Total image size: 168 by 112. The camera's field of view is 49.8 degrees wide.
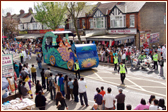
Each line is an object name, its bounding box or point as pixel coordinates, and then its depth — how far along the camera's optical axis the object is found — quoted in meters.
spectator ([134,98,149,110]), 5.96
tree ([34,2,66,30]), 29.50
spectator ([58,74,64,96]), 9.69
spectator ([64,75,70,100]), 9.56
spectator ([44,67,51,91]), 10.44
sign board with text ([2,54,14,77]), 9.14
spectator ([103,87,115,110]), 7.05
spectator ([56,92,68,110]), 7.04
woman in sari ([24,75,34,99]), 9.70
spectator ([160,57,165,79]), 13.24
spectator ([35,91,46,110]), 7.37
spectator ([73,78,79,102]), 9.05
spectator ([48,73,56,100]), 9.73
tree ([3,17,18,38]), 44.99
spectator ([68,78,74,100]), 9.31
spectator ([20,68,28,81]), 11.34
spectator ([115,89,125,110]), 7.18
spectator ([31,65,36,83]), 12.26
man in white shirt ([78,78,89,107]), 8.61
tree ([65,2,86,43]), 24.88
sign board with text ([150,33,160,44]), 27.50
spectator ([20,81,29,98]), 8.96
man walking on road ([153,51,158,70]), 14.63
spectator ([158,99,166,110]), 6.20
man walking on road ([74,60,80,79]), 13.16
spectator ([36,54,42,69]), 16.55
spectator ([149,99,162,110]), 5.77
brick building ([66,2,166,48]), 25.44
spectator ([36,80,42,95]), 9.30
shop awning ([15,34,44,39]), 39.25
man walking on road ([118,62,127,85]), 11.42
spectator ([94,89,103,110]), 7.36
